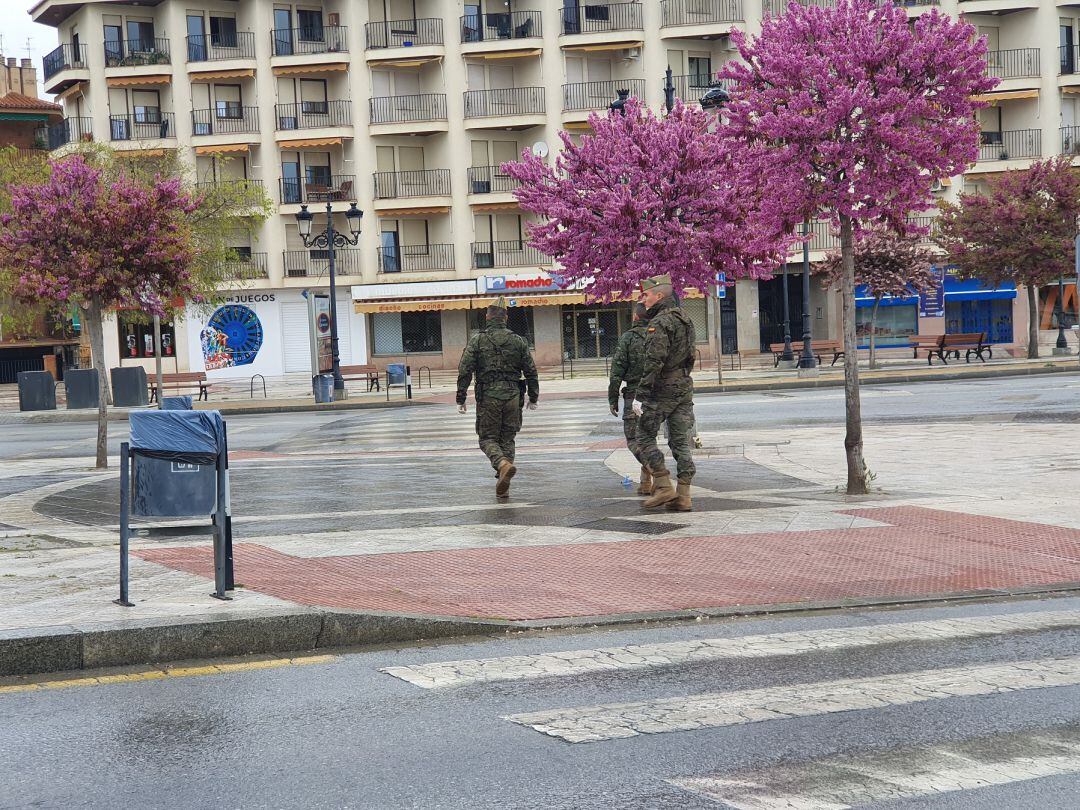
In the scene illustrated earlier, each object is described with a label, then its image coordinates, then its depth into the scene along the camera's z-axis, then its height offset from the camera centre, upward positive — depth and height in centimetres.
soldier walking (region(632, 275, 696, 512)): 1141 -57
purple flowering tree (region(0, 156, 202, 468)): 1842 +170
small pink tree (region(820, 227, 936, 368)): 3716 +170
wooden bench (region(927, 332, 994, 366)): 3829 -66
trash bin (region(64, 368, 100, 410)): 3347 -71
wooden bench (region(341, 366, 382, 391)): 3836 -85
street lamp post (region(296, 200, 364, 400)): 3481 +292
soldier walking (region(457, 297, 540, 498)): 1289 -40
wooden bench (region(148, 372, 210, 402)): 3747 -84
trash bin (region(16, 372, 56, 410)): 3388 -74
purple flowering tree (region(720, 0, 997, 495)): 1203 +202
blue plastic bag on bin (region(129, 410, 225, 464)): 736 -46
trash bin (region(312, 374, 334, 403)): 3344 -102
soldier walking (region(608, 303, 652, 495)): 1274 -31
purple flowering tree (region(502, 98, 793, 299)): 1788 +175
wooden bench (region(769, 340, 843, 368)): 4028 -68
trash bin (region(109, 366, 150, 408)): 3400 -79
